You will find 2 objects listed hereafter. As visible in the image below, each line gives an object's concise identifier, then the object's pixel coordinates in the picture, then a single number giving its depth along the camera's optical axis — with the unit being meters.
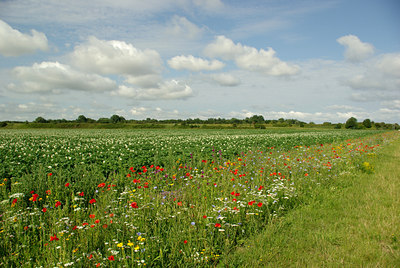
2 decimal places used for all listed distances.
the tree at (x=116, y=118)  114.48
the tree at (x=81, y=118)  112.33
